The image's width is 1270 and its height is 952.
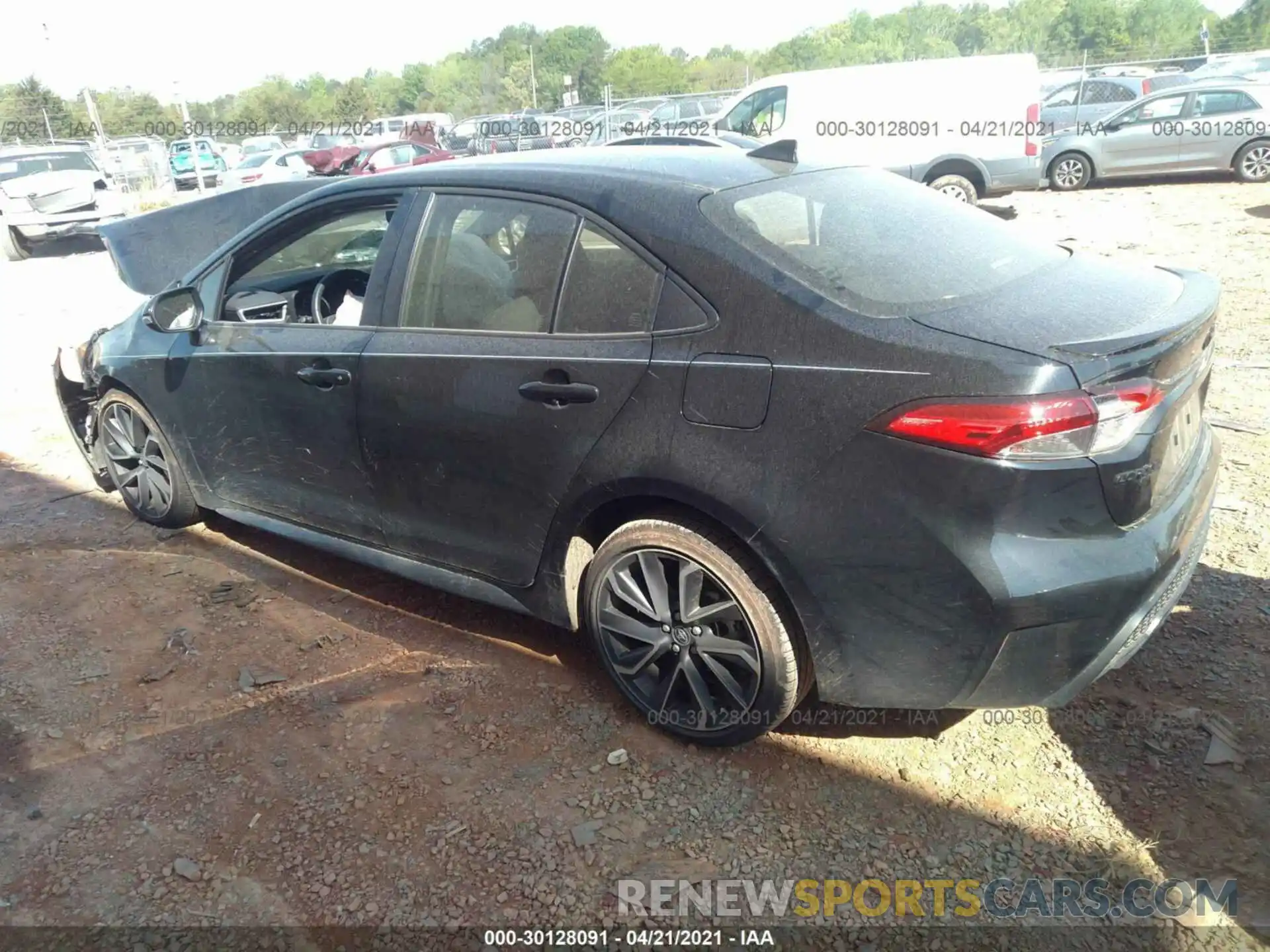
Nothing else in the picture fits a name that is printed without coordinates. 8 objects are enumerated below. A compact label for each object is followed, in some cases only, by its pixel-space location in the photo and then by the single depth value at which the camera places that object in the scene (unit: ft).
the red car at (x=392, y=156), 58.80
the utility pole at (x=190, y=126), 55.21
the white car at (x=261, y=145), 93.20
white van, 38.68
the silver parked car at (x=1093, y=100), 56.70
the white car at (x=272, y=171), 66.39
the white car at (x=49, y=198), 46.55
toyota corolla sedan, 6.82
